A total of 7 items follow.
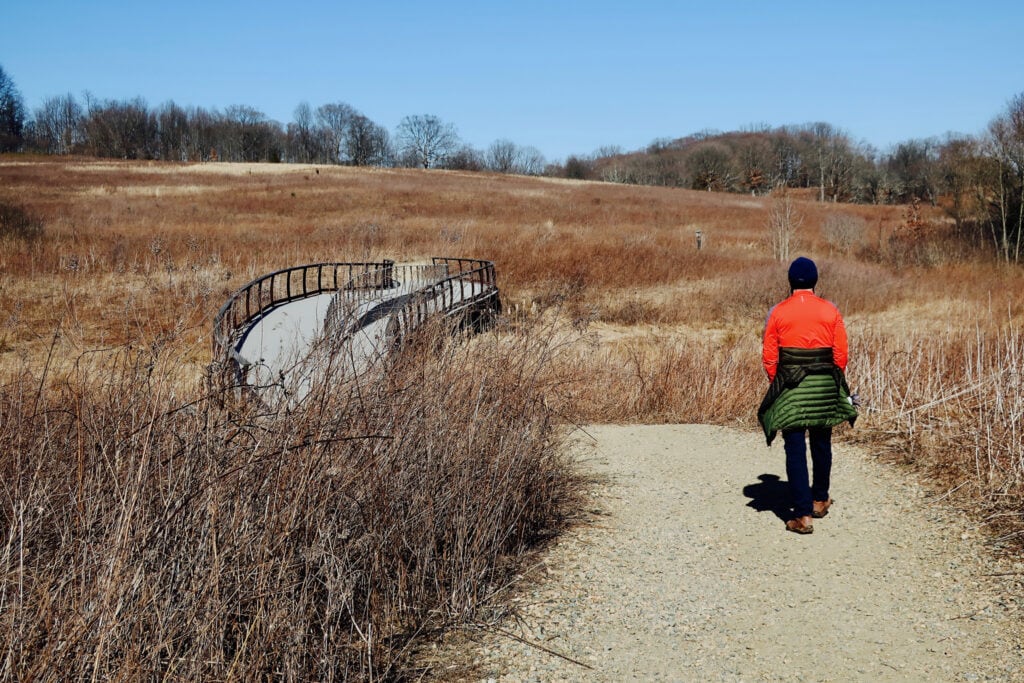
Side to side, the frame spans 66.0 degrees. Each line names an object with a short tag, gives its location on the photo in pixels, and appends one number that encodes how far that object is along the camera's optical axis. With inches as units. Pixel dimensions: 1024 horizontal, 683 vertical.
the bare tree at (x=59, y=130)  5167.3
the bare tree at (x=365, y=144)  5260.8
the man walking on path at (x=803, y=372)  211.3
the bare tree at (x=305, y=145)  5472.4
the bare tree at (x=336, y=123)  5556.1
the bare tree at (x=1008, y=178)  1058.7
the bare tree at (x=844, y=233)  1515.7
